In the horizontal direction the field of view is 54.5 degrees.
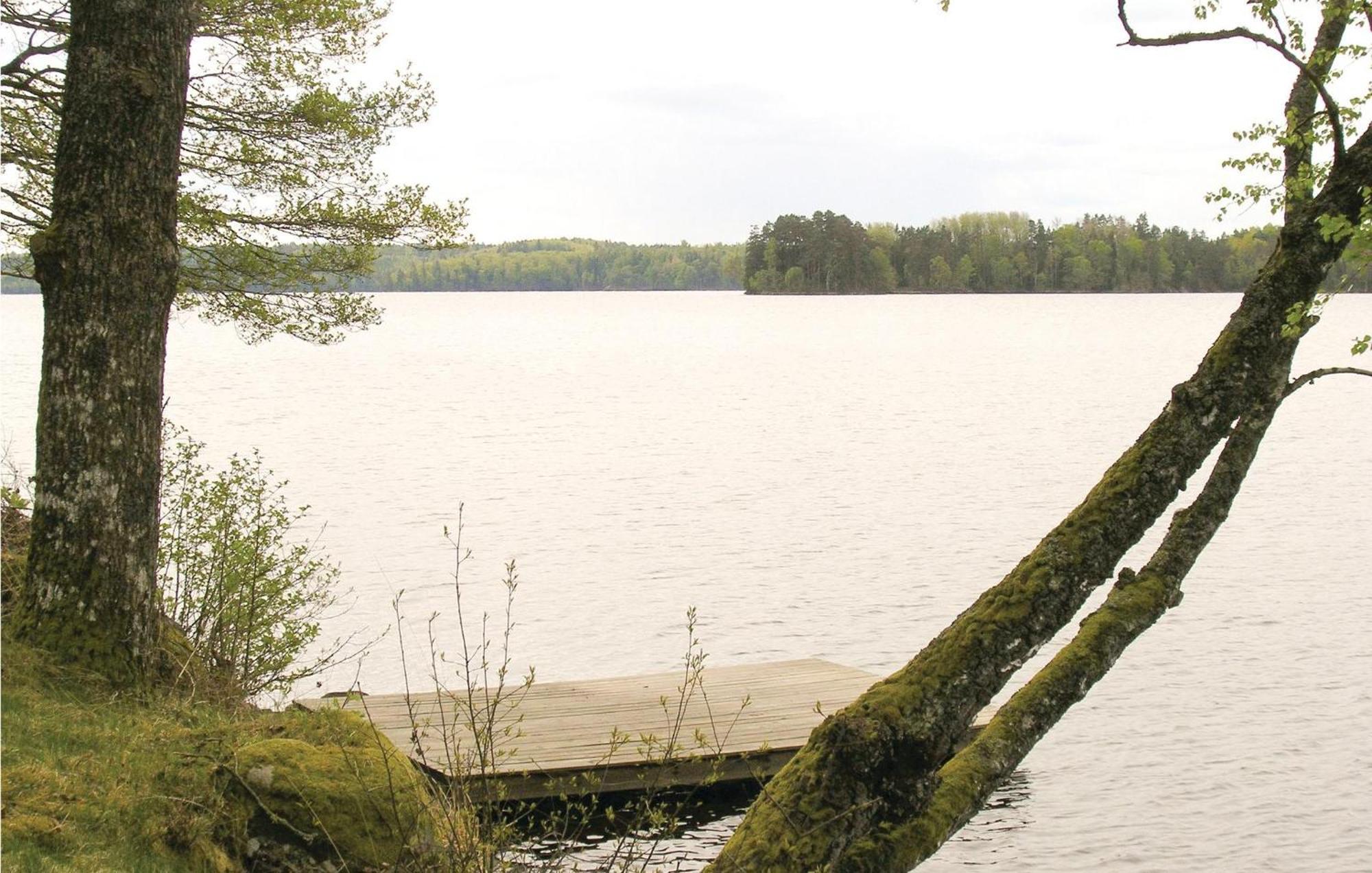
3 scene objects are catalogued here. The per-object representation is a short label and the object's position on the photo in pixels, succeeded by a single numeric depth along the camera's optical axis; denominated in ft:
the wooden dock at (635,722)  31.07
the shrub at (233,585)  29.63
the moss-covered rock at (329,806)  19.01
